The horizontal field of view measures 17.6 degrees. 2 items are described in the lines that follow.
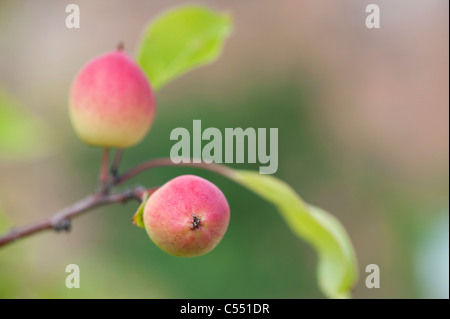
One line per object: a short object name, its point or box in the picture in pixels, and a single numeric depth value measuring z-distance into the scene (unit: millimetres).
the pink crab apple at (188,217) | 433
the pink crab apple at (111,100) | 468
